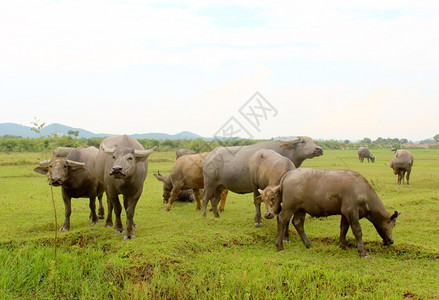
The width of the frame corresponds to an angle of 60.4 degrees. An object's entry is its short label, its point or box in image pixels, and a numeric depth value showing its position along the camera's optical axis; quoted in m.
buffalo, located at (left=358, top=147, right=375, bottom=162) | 29.73
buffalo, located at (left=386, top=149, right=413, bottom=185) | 13.92
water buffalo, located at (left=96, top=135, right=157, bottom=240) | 6.12
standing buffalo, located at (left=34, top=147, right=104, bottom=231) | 6.91
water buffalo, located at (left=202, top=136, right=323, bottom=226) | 8.23
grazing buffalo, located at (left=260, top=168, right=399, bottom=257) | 5.64
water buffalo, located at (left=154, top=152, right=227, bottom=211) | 9.40
